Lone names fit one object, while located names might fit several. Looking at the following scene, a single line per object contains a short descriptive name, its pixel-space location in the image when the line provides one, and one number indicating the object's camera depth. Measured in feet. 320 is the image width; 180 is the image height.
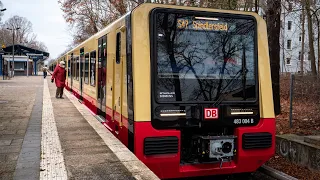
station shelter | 107.04
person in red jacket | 38.31
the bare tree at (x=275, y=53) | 28.40
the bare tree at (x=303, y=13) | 33.92
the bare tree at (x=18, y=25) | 249.48
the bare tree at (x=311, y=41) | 58.46
